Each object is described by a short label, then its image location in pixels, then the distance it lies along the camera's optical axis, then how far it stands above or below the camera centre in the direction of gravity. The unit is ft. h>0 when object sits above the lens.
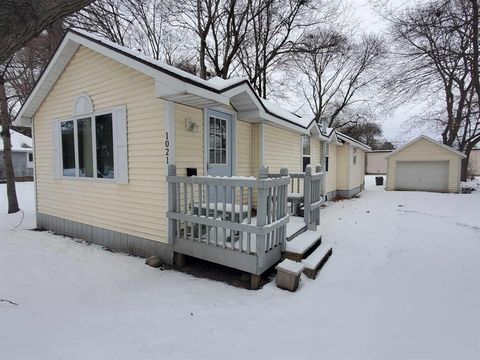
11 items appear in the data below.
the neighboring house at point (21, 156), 74.16 +2.12
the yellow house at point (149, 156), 13.60 +0.53
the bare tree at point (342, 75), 69.82 +24.69
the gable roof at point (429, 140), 52.04 +3.76
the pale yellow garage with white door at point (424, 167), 53.11 -0.58
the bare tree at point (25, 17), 6.48 +3.60
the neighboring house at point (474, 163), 86.62 +0.42
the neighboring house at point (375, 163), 106.32 +0.40
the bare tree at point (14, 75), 28.50 +11.32
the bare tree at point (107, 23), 32.71 +20.19
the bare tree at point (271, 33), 50.29 +25.87
